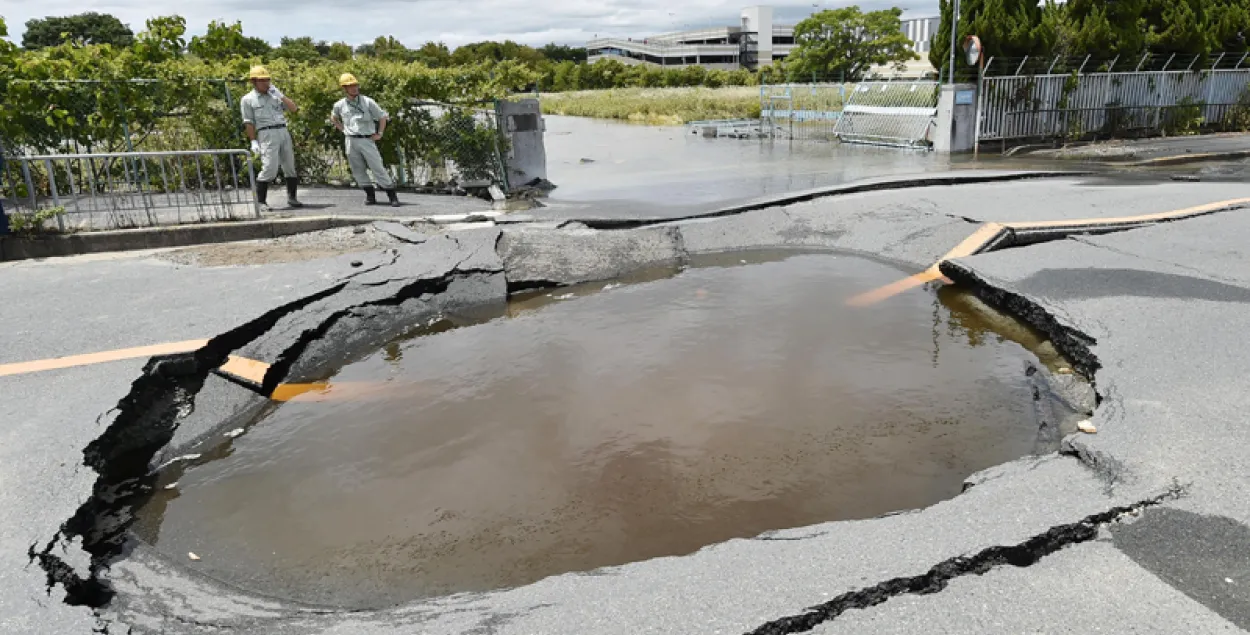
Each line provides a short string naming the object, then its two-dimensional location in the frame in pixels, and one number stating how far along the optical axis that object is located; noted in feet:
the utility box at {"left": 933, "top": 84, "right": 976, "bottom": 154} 58.95
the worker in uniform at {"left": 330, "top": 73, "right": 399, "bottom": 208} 36.24
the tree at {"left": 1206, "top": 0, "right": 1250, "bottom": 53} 68.23
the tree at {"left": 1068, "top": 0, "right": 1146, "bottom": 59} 62.54
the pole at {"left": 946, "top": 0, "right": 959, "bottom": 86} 58.15
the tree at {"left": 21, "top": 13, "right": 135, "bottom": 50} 226.58
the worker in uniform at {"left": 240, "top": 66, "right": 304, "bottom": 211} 34.22
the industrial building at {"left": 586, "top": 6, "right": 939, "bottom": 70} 368.89
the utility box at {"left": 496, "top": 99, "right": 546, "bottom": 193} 41.32
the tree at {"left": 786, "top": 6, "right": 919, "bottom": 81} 178.19
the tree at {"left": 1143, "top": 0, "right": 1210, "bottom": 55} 66.03
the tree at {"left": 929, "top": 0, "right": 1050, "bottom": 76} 59.67
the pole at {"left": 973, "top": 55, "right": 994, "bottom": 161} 59.52
